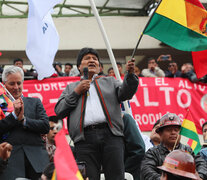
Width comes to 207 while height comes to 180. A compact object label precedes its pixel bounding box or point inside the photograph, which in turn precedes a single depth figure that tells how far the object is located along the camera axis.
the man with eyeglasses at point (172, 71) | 10.26
